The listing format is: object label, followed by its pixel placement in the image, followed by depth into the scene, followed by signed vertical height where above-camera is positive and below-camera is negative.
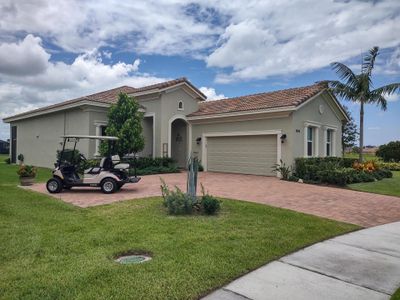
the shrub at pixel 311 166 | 14.90 -0.41
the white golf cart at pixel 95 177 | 10.41 -0.68
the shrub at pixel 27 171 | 12.07 -0.61
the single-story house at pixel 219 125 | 16.36 +1.75
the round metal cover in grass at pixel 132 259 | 4.54 -1.46
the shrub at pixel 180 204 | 7.35 -1.07
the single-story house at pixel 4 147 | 41.28 +0.94
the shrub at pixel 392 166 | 24.54 -0.60
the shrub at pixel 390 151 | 28.88 +0.59
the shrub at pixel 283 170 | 15.46 -0.61
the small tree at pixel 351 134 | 35.18 +2.50
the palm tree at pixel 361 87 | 18.02 +3.87
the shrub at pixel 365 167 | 16.39 -0.47
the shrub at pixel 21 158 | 23.89 -0.24
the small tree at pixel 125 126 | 16.12 +1.45
